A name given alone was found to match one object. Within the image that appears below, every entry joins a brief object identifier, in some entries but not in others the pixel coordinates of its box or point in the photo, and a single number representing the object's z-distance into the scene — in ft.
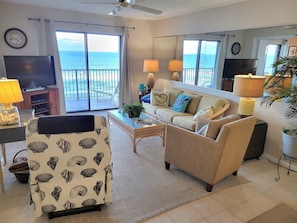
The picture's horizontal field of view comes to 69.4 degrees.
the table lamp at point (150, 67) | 18.15
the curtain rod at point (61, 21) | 15.07
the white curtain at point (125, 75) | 18.75
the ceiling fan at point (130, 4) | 9.64
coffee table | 11.18
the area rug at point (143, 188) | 6.83
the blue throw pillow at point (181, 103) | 14.37
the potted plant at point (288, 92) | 8.55
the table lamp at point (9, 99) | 7.52
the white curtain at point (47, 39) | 15.37
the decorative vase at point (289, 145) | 8.80
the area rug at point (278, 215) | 6.97
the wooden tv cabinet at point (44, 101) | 14.67
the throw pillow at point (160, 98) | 15.96
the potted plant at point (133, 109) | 12.44
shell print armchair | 5.72
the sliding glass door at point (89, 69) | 18.23
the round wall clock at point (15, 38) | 14.55
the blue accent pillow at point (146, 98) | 17.10
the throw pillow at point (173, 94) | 16.05
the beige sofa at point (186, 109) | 12.34
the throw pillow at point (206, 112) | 11.98
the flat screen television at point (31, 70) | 14.14
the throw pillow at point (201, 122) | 9.11
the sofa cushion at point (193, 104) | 14.33
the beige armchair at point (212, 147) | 7.63
